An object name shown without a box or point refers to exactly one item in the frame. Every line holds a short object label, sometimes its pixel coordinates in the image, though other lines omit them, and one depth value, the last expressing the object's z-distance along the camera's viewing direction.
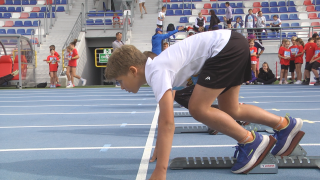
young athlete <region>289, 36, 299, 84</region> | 13.30
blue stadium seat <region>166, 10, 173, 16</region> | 22.14
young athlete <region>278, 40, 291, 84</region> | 13.39
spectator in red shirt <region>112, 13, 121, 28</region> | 19.86
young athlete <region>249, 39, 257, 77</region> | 13.35
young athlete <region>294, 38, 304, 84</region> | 13.15
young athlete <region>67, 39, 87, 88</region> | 13.72
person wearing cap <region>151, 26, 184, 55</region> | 8.83
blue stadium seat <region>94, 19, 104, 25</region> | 20.36
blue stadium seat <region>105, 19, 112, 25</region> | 20.23
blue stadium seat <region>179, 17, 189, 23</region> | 20.91
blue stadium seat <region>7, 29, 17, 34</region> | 21.41
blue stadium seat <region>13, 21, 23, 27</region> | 22.01
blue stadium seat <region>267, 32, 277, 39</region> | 17.36
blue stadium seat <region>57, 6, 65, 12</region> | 23.45
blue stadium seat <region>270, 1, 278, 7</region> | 23.03
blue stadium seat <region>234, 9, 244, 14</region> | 22.15
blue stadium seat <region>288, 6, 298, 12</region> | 22.36
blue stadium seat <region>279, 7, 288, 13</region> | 22.22
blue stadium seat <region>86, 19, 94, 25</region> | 20.21
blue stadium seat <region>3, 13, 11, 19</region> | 23.37
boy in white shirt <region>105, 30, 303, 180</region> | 2.01
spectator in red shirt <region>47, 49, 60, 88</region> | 14.37
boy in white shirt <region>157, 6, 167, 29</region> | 14.44
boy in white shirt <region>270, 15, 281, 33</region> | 17.03
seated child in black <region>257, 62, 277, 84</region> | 13.84
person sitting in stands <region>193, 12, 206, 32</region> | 14.95
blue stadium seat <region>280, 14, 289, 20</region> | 21.00
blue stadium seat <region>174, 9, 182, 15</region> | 22.19
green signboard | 17.59
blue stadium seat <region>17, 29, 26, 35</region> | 20.98
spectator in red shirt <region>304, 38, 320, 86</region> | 11.87
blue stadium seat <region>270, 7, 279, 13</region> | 22.06
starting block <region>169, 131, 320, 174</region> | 2.62
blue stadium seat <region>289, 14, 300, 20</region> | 20.94
